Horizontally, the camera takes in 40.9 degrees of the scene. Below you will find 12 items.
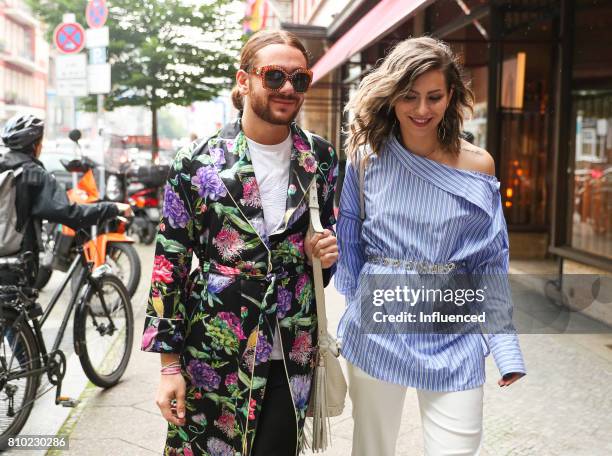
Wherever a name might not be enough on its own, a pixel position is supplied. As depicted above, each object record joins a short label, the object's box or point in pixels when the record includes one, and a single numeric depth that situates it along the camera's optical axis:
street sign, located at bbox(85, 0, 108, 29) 12.13
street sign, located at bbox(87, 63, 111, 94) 11.66
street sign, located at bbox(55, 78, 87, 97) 11.48
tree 22.28
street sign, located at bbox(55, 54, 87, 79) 11.40
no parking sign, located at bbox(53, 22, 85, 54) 11.48
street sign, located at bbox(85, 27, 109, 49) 11.73
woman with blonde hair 2.43
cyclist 4.31
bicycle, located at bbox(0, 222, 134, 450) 4.02
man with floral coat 2.37
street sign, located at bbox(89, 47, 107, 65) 11.95
